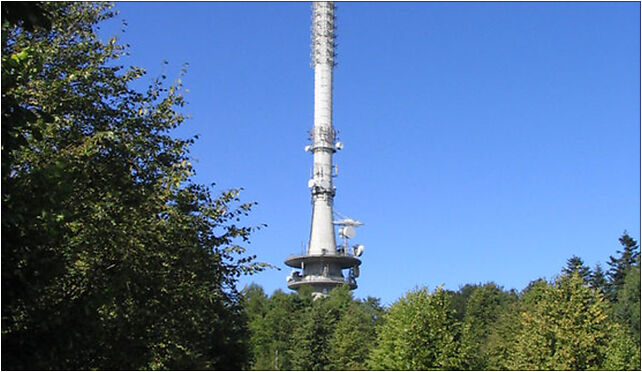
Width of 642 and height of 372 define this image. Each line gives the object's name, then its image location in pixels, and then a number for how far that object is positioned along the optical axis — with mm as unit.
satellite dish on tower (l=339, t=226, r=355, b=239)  117938
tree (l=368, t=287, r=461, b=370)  38469
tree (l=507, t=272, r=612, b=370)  36938
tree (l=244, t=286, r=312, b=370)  105312
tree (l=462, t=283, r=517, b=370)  92938
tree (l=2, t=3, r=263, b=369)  16398
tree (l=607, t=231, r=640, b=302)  107062
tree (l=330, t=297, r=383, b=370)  72188
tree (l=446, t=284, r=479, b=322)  121438
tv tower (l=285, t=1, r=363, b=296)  115625
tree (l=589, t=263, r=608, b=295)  106438
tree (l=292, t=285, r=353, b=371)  83438
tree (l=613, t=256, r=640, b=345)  79750
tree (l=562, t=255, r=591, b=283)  107962
